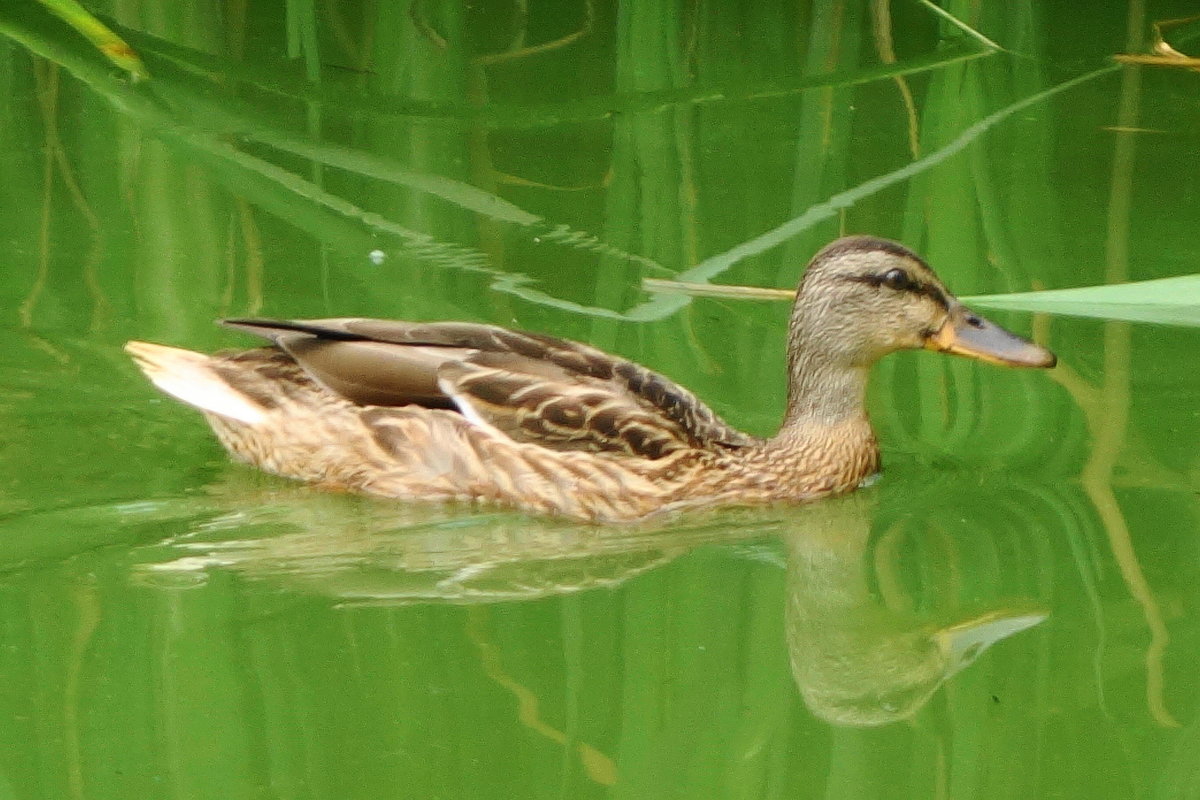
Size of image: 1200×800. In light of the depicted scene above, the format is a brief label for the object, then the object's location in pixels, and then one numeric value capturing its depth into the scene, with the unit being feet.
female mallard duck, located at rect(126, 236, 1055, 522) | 37.91
